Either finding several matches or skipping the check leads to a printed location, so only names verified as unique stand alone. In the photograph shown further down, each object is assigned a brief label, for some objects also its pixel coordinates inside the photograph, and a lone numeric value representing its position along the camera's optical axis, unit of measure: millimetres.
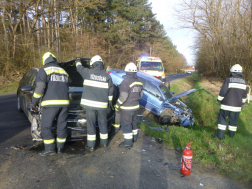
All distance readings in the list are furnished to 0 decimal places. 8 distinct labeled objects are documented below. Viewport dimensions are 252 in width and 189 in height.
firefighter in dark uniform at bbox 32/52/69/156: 3546
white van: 13062
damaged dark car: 3988
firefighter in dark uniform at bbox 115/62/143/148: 4176
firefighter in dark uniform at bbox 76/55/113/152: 3852
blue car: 6480
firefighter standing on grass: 5062
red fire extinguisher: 3197
